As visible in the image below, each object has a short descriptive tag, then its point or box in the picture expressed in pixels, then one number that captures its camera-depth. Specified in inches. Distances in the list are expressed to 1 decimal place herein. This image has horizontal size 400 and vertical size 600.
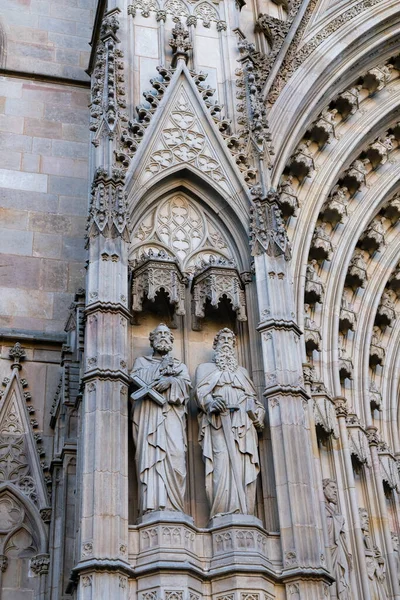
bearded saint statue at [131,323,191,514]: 437.4
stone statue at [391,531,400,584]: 560.1
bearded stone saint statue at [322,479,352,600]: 501.4
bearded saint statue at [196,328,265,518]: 447.5
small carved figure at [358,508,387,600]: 532.4
